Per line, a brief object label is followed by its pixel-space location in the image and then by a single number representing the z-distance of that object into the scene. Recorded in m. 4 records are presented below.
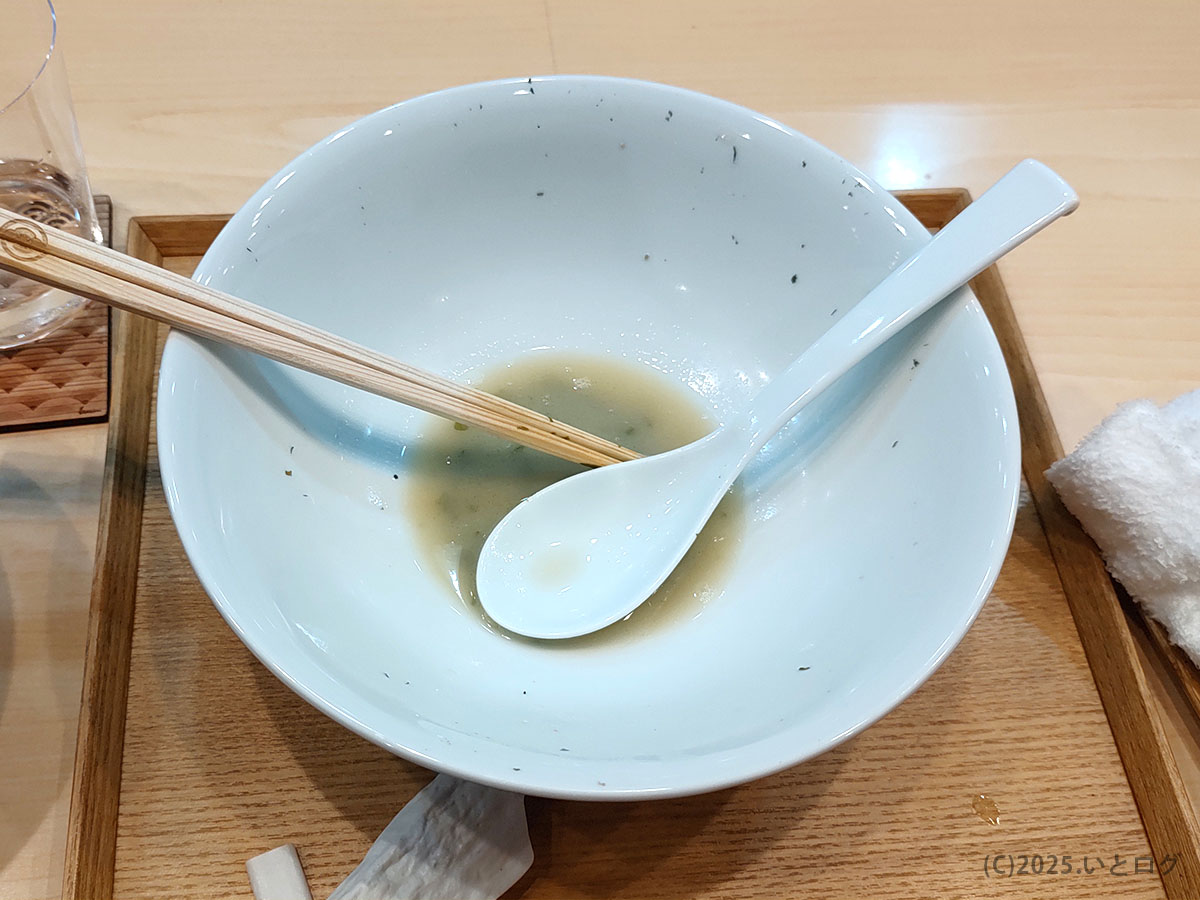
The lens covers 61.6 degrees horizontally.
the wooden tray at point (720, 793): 0.23
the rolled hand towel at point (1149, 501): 0.26
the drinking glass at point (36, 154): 0.29
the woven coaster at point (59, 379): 0.29
